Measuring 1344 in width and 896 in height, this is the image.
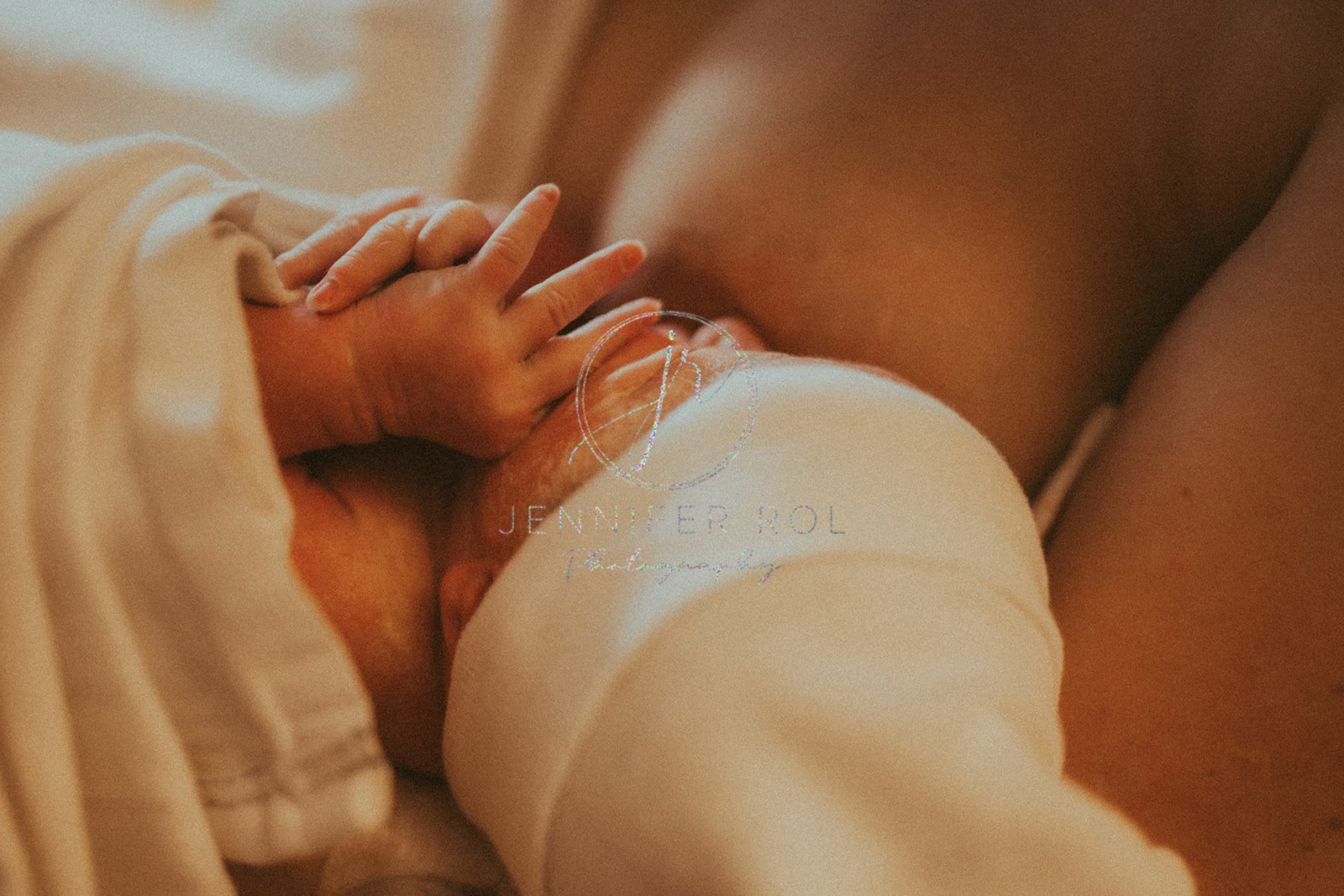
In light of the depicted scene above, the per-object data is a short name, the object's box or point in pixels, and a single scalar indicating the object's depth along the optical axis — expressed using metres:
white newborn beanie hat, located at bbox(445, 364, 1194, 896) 0.30
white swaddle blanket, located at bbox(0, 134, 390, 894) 0.31
